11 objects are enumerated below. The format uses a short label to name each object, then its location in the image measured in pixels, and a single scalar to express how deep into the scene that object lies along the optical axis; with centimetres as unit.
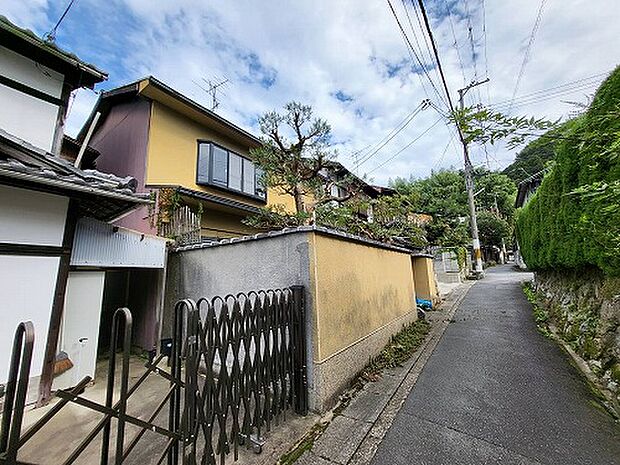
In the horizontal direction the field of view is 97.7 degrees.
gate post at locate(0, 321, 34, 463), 111
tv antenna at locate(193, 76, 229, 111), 1138
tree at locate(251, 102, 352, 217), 611
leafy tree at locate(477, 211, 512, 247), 2709
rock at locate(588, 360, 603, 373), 414
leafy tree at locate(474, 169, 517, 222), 2947
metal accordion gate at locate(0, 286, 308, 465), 119
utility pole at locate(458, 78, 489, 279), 1802
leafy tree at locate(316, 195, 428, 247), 705
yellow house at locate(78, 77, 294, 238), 726
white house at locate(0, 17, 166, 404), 369
